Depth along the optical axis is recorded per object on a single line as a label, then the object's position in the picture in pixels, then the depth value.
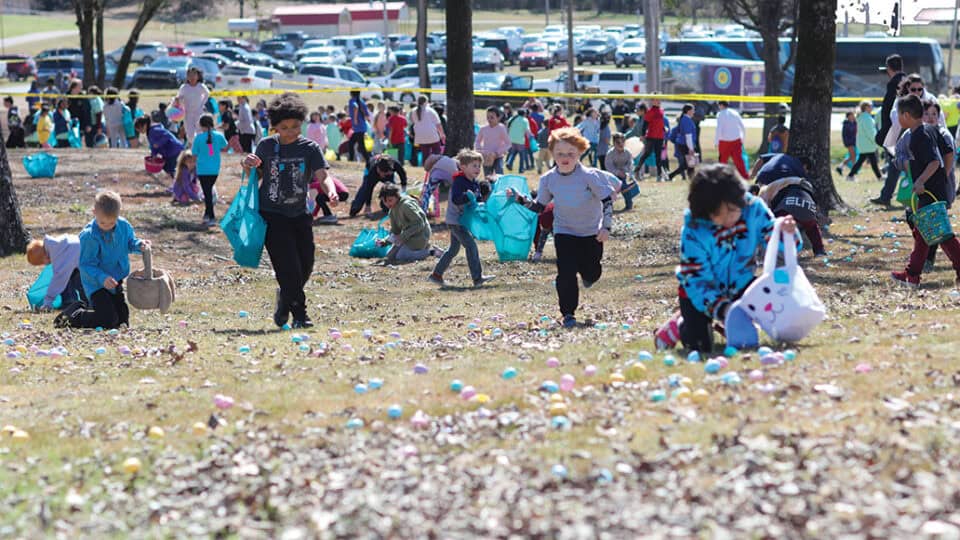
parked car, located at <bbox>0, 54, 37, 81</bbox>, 66.62
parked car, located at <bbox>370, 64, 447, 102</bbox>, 56.09
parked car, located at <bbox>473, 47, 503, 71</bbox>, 68.38
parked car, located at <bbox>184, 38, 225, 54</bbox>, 75.81
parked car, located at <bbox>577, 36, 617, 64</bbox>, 74.00
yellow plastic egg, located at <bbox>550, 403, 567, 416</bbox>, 6.51
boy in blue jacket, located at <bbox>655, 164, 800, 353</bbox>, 7.62
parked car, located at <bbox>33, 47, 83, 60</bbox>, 69.00
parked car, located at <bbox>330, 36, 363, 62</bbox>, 77.75
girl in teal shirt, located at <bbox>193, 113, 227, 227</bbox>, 19.16
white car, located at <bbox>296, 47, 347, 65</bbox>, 70.82
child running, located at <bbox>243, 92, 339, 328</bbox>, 10.26
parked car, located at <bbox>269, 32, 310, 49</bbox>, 85.75
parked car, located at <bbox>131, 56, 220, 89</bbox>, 57.44
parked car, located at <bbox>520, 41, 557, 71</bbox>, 71.50
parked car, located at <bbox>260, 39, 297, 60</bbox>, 78.00
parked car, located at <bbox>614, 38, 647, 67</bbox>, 69.25
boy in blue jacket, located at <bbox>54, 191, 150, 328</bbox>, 10.43
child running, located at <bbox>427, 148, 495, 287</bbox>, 14.05
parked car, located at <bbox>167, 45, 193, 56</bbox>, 69.50
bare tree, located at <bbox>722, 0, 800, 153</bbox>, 38.31
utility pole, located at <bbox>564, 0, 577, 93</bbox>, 47.96
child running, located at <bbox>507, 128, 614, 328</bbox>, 10.05
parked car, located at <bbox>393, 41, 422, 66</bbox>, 67.44
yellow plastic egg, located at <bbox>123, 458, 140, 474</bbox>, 6.00
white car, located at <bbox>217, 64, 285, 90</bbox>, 53.69
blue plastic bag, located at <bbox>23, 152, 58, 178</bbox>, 23.66
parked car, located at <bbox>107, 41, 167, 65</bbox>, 75.44
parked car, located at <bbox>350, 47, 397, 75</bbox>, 69.81
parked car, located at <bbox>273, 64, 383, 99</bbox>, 53.09
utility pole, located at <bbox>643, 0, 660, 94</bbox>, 33.97
